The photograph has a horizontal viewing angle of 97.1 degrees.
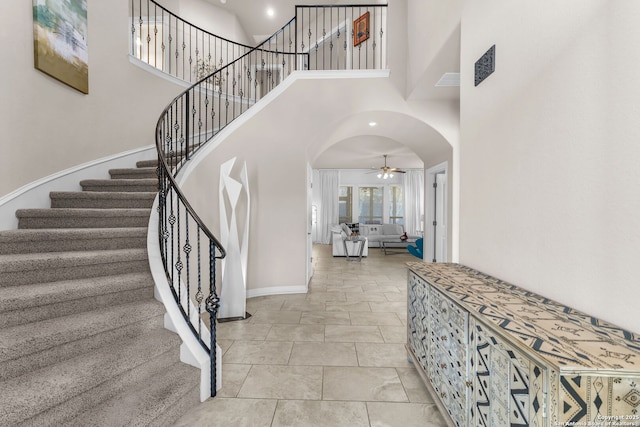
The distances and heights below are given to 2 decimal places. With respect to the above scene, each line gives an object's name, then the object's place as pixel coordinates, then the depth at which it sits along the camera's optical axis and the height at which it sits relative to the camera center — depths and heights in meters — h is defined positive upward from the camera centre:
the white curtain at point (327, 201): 11.11 +0.20
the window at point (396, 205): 11.34 +0.04
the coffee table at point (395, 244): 9.55 -1.34
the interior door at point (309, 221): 4.98 -0.27
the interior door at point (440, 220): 6.00 -0.31
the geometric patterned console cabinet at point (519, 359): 0.83 -0.57
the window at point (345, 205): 11.37 +0.04
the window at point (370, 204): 11.37 +0.08
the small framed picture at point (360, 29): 5.75 +3.79
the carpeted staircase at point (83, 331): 1.49 -0.78
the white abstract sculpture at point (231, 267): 3.39 -0.73
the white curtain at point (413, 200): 11.02 +0.23
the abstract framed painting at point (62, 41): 2.98 +1.89
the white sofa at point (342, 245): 7.96 -1.12
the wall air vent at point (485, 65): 1.92 +0.99
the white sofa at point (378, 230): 10.06 -0.88
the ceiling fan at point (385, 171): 8.52 +1.07
